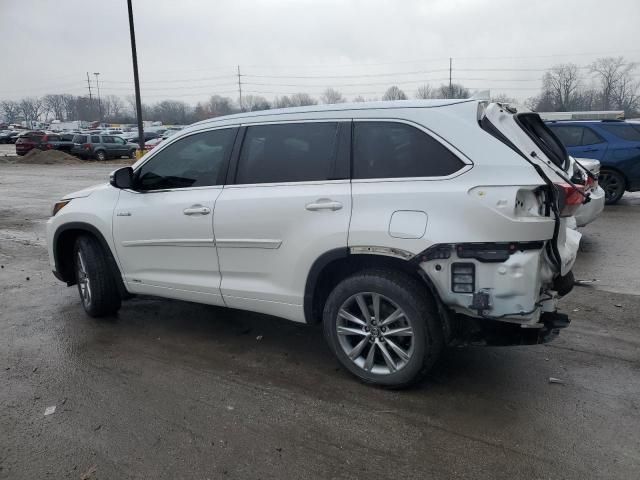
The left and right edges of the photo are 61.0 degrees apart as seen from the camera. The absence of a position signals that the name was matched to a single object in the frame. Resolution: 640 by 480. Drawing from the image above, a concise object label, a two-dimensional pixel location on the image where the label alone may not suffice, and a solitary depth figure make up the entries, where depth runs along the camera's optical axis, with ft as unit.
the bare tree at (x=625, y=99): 233.19
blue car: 35.12
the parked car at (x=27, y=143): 112.72
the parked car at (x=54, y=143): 112.57
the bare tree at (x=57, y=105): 422.41
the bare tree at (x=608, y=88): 242.74
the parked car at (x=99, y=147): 107.76
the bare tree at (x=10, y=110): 426.51
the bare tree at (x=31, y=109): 422.20
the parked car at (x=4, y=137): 193.06
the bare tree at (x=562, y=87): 249.26
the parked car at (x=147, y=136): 148.66
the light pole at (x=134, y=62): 64.52
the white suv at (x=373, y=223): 10.53
